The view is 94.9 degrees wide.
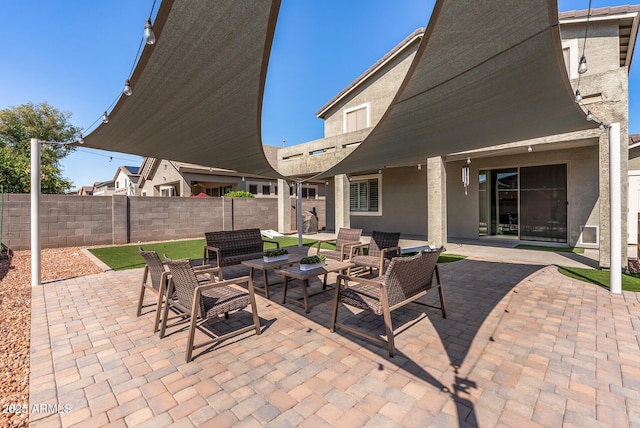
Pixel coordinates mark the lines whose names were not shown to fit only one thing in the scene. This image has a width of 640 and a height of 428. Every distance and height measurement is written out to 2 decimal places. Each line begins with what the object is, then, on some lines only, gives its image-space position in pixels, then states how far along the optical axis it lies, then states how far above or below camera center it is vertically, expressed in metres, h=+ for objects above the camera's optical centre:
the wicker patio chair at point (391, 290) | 2.91 -0.88
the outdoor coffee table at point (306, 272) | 3.92 -0.83
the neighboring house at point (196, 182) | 18.15 +2.21
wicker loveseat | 5.73 -0.68
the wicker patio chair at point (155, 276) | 3.37 -0.78
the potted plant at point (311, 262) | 4.21 -0.72
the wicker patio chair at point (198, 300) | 2.81 -0.93
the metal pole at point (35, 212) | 5.06 +0.05
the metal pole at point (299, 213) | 9.63 -0.01
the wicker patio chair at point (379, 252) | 5.09 -0.76
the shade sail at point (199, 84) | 2.31 +1.43
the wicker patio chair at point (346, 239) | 6.25 -0.60
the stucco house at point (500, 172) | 6.91 +1.37
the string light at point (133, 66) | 2.32 +1.41
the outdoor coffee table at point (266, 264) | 4.40 -0.79
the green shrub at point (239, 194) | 15.38 +1.00
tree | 21.14 +6.66
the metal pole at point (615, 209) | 4.37 +0.01
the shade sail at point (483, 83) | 2.30 +1.38
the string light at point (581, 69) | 3.37 +1.65
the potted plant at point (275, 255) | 4.66 -0.69
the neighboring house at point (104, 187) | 39.68 +4.07
